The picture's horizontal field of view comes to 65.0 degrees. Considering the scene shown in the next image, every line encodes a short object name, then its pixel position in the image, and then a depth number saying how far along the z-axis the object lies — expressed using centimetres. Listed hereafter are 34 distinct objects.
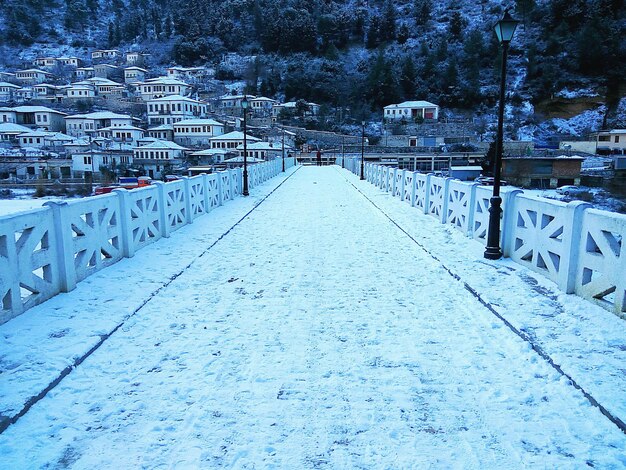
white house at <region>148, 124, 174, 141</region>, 8994
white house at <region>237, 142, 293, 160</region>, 6369
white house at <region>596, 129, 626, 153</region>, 7950
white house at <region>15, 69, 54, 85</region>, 13675
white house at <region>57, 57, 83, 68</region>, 15800
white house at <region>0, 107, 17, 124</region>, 9462
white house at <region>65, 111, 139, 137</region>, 9496
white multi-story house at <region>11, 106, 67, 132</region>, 9677
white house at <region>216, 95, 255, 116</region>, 11638
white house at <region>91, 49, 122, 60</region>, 16722
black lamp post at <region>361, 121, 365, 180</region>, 3182
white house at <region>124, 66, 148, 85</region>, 14338
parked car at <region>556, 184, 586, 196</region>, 4556
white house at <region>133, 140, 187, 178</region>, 7172
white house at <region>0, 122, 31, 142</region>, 8194
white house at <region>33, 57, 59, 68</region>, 15575
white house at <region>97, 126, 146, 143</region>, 8695
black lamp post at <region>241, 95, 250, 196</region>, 2033
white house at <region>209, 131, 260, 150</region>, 7925
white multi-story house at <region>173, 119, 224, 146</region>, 8888
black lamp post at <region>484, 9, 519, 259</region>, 812
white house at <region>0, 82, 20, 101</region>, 11895
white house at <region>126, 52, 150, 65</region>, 16050
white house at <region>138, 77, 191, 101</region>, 11650
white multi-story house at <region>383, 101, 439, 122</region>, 10750
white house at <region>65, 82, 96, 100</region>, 11688
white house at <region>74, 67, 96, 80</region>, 14700
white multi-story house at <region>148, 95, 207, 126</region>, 10119
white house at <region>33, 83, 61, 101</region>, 12100
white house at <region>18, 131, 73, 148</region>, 8119
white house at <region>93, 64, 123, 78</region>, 14674
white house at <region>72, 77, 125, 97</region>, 12090
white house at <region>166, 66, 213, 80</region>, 14562
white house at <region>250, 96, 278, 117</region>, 11244
